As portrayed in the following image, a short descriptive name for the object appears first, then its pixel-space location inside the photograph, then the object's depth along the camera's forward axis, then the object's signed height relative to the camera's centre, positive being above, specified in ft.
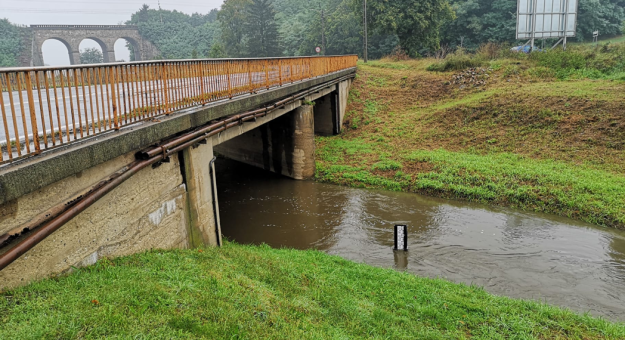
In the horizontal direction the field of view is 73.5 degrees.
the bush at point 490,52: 87.92 +4.17
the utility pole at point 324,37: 155.76 +15.01
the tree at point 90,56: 280.10 +18.89
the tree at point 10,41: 183.04 +20.02
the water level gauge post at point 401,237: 30.63 -11.77
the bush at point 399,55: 110.63 +5.12
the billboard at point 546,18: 80.02 +9.71
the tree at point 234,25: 184.61 +24.50
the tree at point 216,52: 162.91 +11.07
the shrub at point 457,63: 82.79 +1.93
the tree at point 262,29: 179.11 +20.88
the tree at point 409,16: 111.14 +15.44
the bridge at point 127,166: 13.56 -3.39
